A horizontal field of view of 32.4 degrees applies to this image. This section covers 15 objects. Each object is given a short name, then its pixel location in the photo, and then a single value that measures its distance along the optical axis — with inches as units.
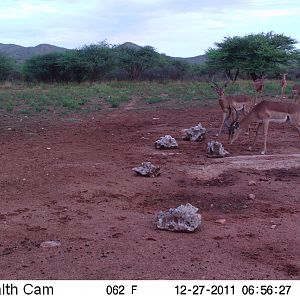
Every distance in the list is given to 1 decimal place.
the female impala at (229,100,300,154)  480.1
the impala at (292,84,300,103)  848.7
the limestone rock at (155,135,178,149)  470.6
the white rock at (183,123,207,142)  510.0
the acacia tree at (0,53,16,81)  1734.9
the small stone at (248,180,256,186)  341.1
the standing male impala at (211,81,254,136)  562.6
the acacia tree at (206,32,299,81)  1433.3
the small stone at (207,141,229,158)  427.5
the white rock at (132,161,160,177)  365.7
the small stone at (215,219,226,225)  267.7
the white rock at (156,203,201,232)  252.2
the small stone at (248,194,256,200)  313.9
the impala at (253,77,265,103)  923.4
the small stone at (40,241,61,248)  235.5
